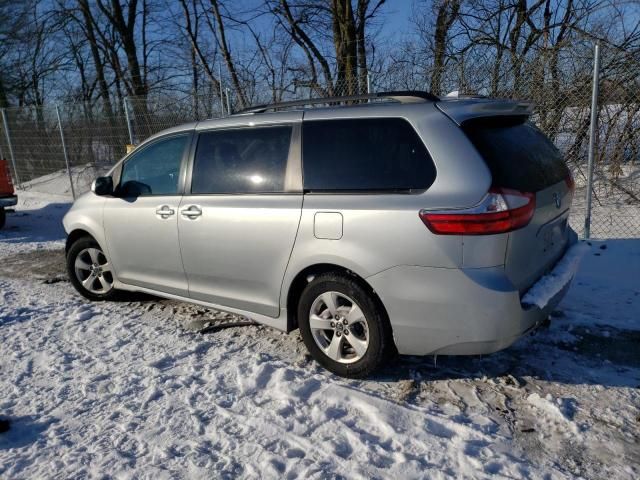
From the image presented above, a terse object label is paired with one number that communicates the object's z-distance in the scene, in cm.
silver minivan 273
